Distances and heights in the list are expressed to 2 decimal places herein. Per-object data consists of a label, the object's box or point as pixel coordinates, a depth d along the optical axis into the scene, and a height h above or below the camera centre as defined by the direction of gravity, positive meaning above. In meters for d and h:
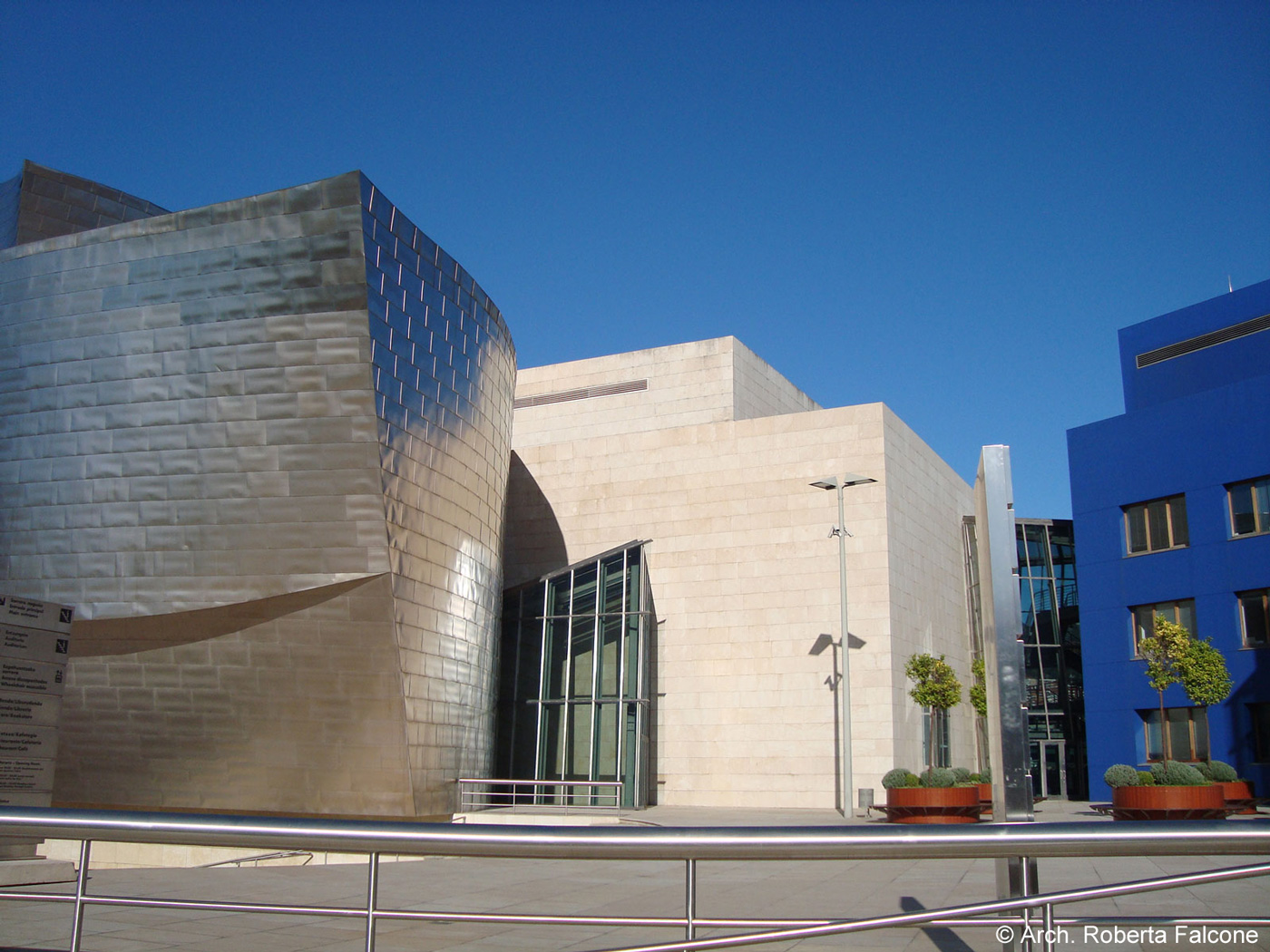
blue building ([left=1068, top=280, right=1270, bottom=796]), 26.28 +5.12
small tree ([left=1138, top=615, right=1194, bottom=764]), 24.31 +1.71
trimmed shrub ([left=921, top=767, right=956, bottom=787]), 20.39 -1.01
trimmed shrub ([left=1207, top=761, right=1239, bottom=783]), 21.89 -0.88
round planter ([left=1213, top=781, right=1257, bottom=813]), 22.56 -1.34
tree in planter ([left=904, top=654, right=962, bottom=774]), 26.12 +0.99
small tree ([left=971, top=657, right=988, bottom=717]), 31.78 +1.04
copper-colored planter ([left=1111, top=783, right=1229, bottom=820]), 18.56 -1.30
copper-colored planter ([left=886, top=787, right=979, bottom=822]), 19.69 -1.45
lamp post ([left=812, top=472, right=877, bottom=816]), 24.50 +3.33
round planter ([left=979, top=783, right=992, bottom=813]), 22.36 -1.53
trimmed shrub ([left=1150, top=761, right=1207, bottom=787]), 19.06 -0.86
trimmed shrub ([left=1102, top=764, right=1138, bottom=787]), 19.78 -0.91
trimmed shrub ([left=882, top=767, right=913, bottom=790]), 20.91 -1.05
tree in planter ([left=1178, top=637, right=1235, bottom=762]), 24.27 +1.18
